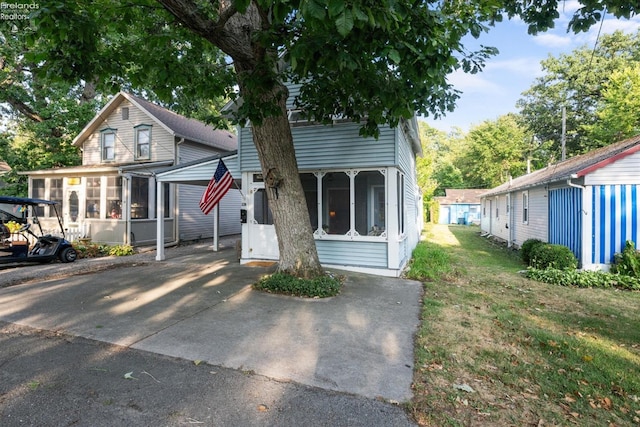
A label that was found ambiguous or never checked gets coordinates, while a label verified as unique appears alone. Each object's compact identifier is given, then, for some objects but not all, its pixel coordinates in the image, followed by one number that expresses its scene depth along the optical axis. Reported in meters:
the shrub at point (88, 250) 11.38
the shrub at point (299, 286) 6.36
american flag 8.91
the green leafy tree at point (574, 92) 27.88
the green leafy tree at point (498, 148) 36.66
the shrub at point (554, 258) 8.67
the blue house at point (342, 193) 8.12
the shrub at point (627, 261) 7.86
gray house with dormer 13.66
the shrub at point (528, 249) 10.56
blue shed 37.12
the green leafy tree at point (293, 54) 4.11
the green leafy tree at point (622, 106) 21.70
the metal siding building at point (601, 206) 8.31
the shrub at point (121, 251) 11.82
